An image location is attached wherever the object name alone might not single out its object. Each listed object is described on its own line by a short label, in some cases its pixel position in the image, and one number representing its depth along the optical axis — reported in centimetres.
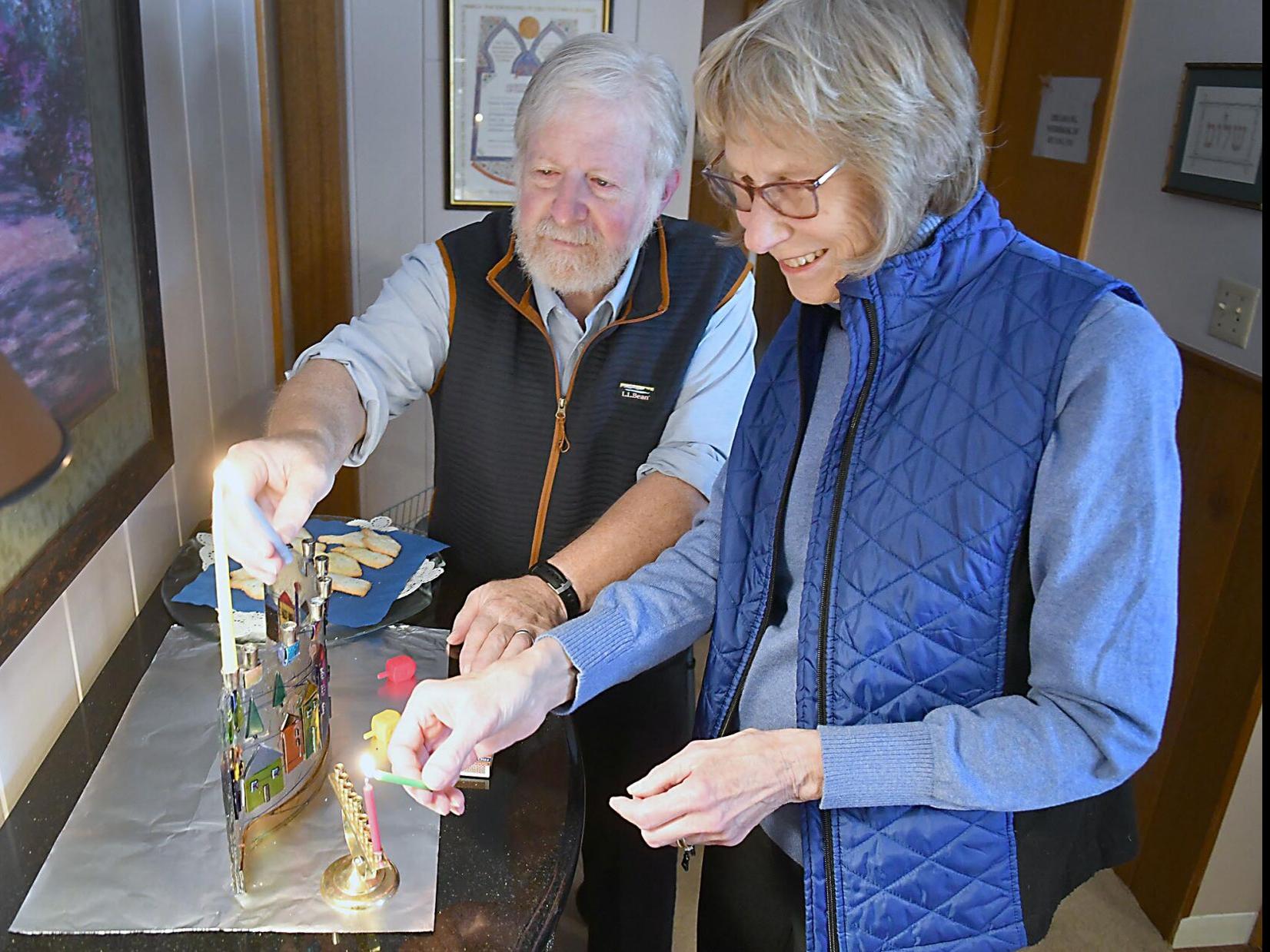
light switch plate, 197
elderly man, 153
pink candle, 94
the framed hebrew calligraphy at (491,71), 253
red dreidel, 129
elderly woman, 87
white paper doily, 133
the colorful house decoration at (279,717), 93
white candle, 85
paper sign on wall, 253
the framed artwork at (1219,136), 194
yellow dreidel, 115
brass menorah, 95
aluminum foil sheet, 92
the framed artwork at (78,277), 100
